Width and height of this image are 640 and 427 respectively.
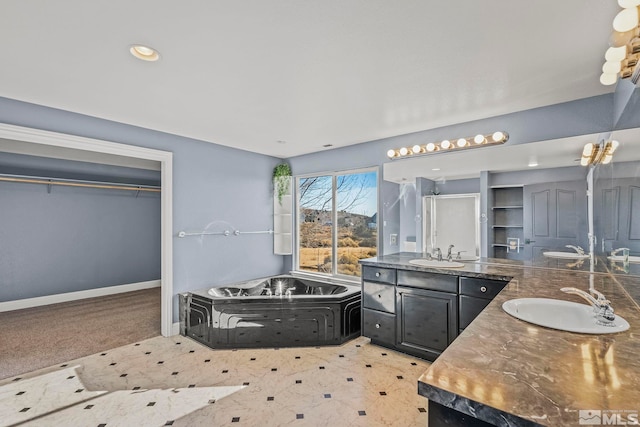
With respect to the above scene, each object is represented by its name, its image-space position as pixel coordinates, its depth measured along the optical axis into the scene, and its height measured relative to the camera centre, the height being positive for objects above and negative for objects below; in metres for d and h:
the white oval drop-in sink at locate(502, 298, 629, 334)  1.41 -0.49
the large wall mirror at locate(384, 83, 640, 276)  1.96 +0.13
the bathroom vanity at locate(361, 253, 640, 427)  0.72 -0.46
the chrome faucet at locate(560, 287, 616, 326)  1.25 -0.41
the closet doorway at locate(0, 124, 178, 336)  3.45 -0.23
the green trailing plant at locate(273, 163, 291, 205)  4.75 +0.56
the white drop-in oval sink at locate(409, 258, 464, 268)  2.83 -0.48
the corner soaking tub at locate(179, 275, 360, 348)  3.23 -1.15
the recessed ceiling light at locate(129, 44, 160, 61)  1.84 +1.01
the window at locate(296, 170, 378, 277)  4.05 -0.11
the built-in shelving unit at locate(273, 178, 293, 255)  4.80 -0.16
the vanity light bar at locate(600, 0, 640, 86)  1.18 +0.74
